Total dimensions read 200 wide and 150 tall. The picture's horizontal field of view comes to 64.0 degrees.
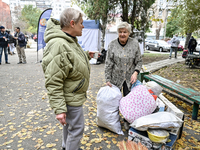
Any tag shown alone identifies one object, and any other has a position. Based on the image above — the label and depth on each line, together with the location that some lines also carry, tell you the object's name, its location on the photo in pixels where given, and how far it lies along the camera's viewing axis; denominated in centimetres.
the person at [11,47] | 1381
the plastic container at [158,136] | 205
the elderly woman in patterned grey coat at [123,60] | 265
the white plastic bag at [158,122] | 212
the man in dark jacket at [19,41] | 916
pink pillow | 245
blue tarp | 974
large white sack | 267
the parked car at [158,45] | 2014
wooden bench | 311
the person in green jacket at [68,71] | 144
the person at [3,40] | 900
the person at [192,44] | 1143
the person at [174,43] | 1130
